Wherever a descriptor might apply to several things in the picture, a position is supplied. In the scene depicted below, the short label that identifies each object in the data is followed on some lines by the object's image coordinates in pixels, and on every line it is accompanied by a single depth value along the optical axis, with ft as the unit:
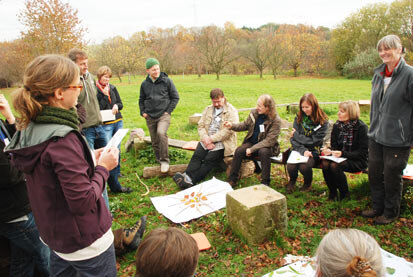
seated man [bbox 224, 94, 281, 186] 13.84
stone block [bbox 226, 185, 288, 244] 9.49
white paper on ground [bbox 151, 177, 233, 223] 11.91
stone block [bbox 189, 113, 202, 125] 26.50
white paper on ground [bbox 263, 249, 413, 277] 7.52
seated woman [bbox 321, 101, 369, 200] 11.78
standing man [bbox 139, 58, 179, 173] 16.10
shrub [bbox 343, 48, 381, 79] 81.53
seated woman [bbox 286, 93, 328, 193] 12.86
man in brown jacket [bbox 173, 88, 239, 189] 15.14
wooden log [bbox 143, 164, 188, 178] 15.92
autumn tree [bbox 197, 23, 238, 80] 110.52
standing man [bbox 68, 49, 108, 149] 12.38
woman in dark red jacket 4.39
